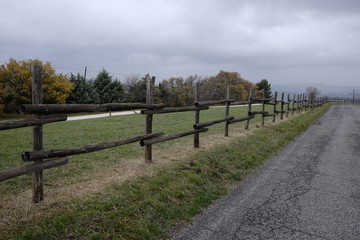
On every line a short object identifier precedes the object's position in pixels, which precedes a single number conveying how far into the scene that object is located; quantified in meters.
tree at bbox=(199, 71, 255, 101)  44.09
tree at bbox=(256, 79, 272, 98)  72.09
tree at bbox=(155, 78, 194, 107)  38.32
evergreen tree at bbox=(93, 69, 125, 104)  33.81
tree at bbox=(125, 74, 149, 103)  35.28
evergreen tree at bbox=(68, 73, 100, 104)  30.92
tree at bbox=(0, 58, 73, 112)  23.66
